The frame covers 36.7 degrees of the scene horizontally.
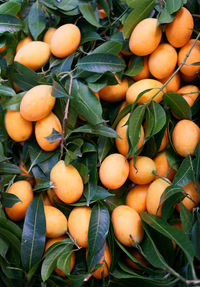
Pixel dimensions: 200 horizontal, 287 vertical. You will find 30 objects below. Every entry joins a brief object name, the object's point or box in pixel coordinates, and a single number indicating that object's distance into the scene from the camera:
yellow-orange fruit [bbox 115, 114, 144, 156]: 0.74
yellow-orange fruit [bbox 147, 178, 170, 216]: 0.70
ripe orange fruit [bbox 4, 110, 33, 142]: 0.77
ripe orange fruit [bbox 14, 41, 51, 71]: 0.81
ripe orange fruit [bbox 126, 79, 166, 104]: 0.76
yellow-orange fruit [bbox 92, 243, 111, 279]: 0.69
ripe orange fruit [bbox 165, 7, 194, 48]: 0.75
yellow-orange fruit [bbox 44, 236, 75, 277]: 0.71
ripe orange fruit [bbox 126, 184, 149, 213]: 0.75
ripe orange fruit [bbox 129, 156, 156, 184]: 0.73
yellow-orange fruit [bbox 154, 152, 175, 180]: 0.77
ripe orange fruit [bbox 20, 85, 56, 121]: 0.72
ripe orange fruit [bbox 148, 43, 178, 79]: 0.77
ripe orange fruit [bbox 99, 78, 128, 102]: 0.80
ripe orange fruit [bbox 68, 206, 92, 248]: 0.70
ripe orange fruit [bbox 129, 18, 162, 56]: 0.75
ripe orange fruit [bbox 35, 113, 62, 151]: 0.75
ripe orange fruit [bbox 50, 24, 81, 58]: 0.79
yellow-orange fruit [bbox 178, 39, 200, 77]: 0.77
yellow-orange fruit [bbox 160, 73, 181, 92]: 0.80
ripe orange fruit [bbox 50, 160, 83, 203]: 0.70
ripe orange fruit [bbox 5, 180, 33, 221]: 0.74
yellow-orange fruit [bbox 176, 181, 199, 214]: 0.72
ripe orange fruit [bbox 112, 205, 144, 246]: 0.69
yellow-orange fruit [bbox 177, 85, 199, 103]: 0.79
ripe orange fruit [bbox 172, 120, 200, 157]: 0.73
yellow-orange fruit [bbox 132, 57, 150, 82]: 0.82
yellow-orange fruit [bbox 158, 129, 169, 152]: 0.79
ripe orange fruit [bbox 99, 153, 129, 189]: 0.71
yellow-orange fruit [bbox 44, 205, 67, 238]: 0.71
